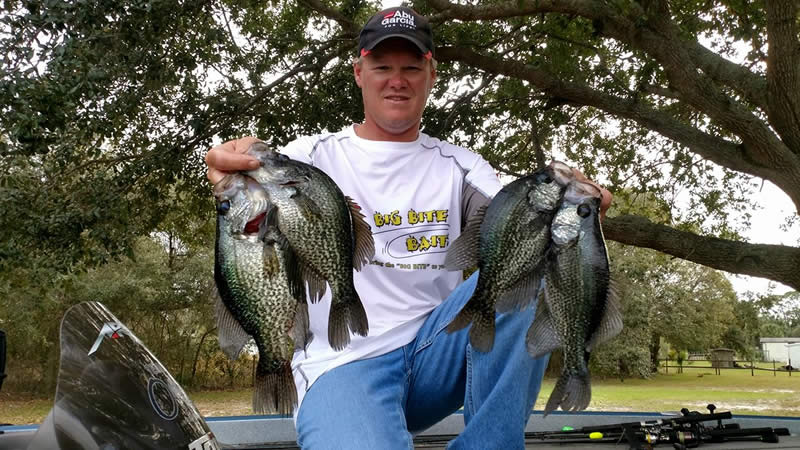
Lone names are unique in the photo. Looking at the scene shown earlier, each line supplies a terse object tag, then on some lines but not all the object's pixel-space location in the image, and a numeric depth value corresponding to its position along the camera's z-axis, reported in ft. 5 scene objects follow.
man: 6.00
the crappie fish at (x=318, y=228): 5.27
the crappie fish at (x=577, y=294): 5.24
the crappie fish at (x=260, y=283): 5.19
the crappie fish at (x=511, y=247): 5.31
